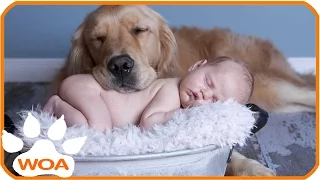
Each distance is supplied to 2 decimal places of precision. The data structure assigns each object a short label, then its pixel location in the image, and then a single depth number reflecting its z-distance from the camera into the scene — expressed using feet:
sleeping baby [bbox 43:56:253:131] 5.30
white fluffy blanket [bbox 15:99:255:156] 4.38
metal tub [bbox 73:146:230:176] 4.28
